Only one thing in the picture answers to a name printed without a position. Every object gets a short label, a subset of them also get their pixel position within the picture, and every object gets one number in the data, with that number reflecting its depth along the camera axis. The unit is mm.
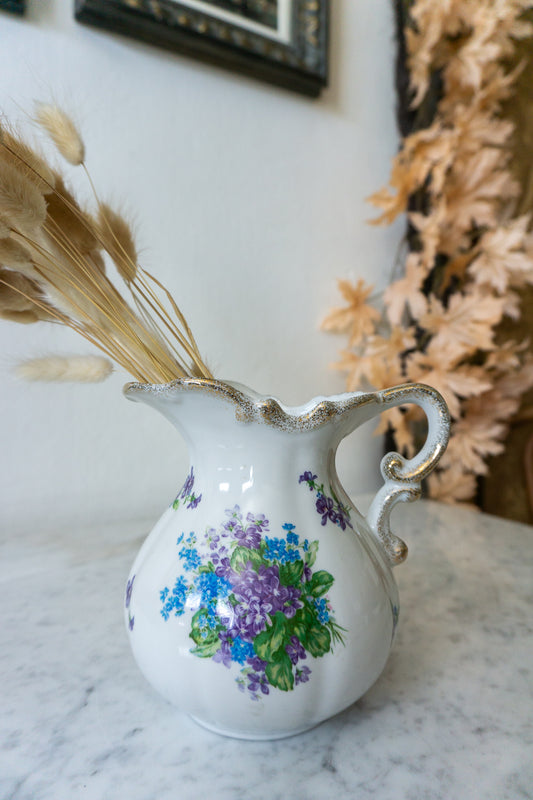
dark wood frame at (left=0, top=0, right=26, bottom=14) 566
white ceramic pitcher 293
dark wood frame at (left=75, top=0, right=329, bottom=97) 632
